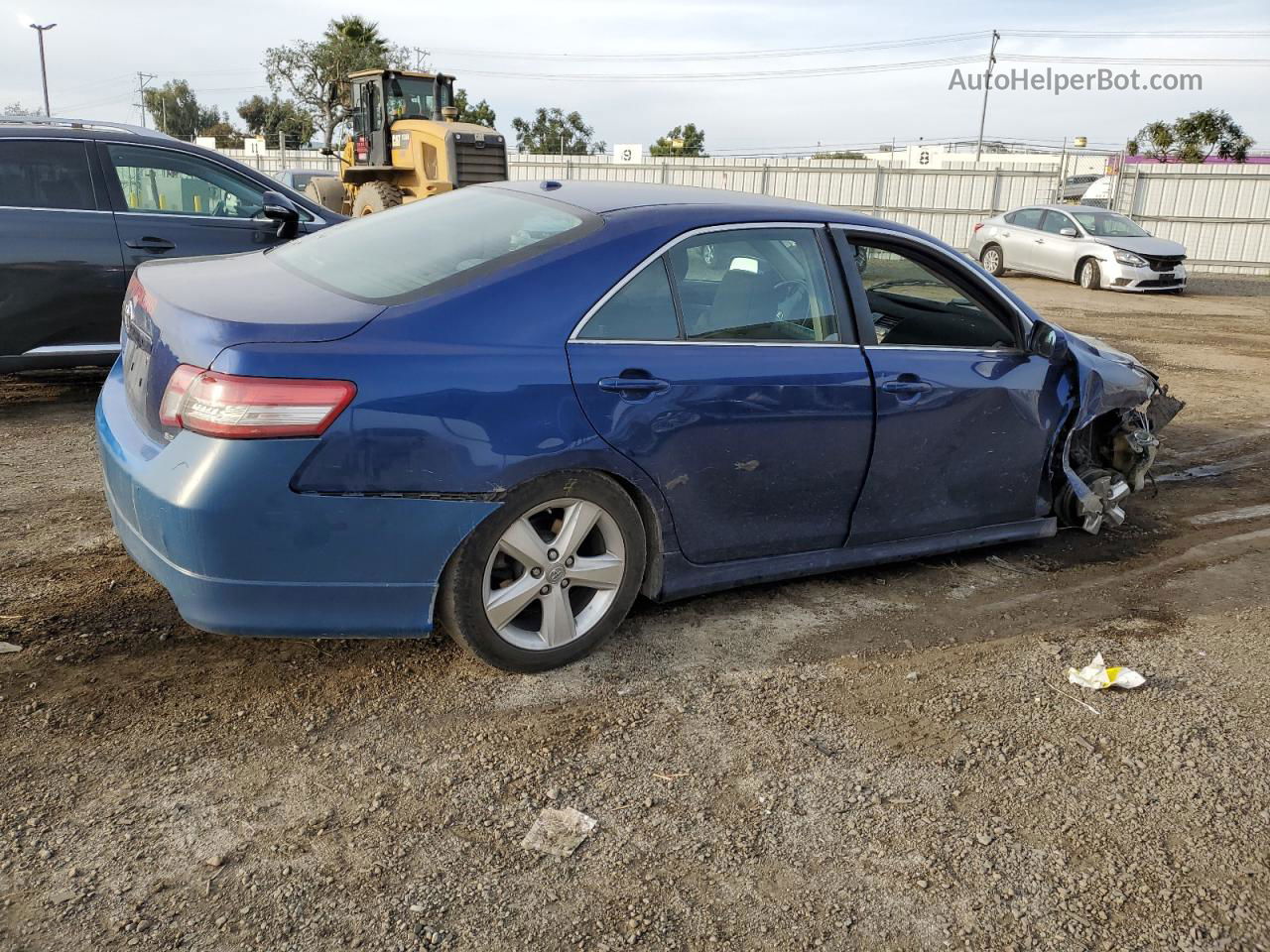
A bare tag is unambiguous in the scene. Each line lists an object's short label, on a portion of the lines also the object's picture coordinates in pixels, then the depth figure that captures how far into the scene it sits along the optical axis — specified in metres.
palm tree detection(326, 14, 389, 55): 56.78
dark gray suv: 5.93
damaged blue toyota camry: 2.89
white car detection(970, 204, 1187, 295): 17.91
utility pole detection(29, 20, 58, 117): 60.53
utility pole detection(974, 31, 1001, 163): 59.75
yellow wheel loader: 16.16
